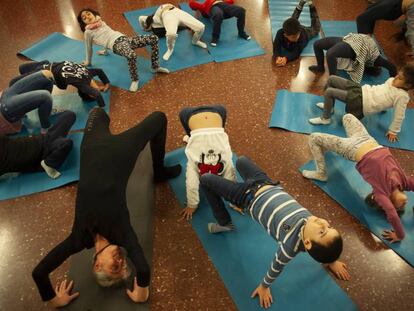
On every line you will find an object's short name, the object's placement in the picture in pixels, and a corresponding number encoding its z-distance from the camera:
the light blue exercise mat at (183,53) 3.40
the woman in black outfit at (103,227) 1.65
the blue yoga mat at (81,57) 3.24
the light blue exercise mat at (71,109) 2.77
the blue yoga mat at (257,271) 1.88
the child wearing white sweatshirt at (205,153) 2.07
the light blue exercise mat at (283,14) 3.76
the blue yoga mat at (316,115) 2.70
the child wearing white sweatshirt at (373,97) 2.48
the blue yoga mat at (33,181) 2.35
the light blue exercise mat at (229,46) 3.53
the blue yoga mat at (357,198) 2.09
